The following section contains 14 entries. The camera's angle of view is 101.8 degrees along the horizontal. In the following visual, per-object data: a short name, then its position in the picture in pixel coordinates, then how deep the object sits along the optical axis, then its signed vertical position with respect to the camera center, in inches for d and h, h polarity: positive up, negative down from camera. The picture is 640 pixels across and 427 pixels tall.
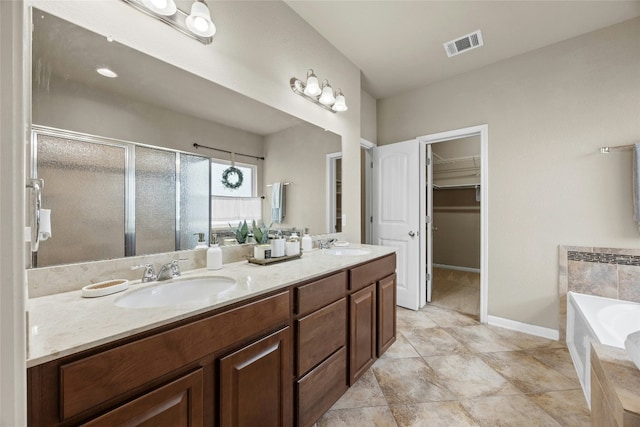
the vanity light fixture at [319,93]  79.3 +39.3
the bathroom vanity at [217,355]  25.6 -18.5
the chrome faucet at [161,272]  46.5 -10.5
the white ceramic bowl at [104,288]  38.3 -11.1
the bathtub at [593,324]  64.6 -30.1
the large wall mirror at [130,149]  40.0 +13.0
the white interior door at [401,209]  119.7 +2.5
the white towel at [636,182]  76.7 +9.6
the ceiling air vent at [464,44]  90.2 +61.8
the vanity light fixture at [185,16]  47.0 +38.2
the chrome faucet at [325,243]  89.0 -9.9
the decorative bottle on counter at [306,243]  80.7 -8.9
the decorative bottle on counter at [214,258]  55.9 -9.3
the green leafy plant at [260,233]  66.5 -4.9
